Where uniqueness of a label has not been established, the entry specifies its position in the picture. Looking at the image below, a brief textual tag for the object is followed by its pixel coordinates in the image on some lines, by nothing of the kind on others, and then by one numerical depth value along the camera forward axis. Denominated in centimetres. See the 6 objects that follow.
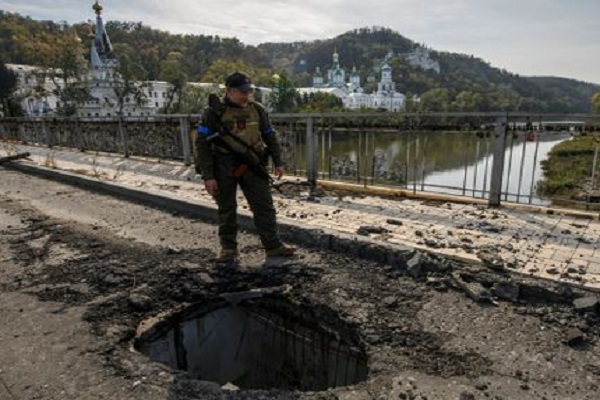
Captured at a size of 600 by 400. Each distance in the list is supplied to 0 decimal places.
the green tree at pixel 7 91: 3547
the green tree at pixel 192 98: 5150
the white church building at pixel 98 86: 4288
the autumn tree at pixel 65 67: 3966
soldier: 381
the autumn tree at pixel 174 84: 5066
